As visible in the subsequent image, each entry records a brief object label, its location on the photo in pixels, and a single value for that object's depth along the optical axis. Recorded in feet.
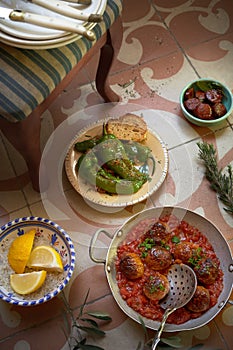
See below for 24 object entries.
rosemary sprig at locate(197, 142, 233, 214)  6.34
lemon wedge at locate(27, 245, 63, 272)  5.69
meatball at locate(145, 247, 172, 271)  5.72
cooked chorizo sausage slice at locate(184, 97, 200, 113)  6.91
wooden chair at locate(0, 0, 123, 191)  5.02
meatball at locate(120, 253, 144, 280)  5.67
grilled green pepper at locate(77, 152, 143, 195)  6.21
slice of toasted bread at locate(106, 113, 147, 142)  6.55
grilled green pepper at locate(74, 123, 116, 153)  6.45
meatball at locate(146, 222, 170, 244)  5.92
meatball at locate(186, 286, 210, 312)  5.47
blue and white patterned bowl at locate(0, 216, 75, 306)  5.56
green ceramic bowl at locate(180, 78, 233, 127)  6.81
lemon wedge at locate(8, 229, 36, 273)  5.70
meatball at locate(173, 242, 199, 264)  5.79
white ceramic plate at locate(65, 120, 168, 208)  6.23
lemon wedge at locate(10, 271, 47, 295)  5.57
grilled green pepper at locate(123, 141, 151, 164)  6.44
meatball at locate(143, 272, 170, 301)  5.52
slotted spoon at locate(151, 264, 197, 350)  5.51
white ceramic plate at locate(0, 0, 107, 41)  4.96
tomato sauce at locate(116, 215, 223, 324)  5.58
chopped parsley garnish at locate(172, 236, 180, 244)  6.00
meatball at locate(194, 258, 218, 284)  5.62
